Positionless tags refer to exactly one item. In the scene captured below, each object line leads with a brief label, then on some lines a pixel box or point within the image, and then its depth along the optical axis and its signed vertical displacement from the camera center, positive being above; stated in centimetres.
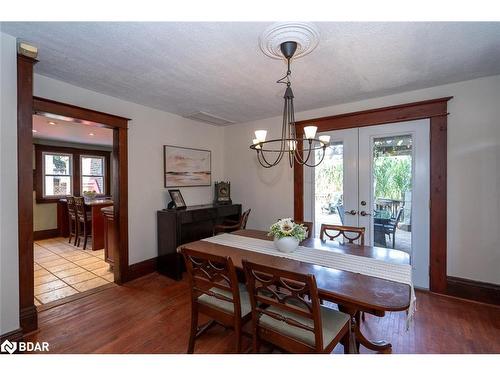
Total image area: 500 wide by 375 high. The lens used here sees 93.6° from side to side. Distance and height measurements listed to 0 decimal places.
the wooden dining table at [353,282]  120 -58
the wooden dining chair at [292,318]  122 -83
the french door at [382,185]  286 +0
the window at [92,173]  620 +34
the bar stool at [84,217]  448 -61
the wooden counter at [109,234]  340 -73
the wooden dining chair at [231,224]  334 -64
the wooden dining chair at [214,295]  152 -78
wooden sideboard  325 -67
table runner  149 -57
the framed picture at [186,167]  367 +32
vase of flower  197 -42
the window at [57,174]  552 +28
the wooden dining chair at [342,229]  228 -46
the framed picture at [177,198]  358 -20
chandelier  169 +48
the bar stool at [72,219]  475 -70
